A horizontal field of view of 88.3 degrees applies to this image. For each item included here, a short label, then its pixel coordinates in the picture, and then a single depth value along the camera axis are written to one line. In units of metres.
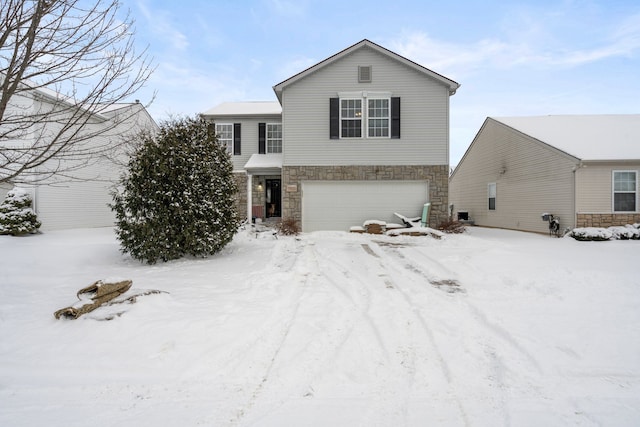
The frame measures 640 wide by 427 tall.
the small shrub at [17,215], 10.96
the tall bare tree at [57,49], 3.38
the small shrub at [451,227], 12.67
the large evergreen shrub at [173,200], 7.16
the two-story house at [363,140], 13.38
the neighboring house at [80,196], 12.35
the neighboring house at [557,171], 12.08
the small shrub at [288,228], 12.71
